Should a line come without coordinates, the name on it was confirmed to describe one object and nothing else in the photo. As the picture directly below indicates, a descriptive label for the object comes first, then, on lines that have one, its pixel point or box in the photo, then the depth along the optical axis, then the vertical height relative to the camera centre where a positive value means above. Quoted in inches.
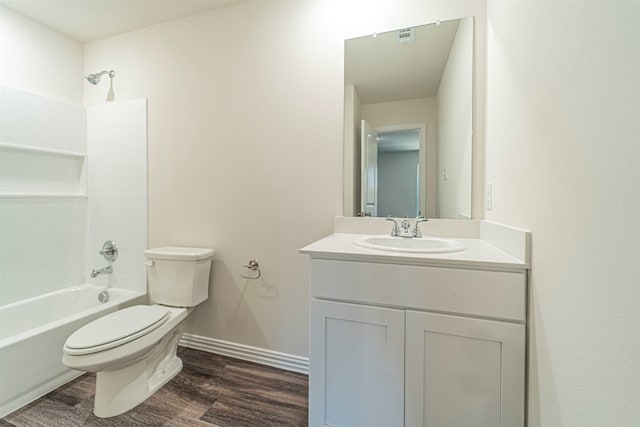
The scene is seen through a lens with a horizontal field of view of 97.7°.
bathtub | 57.0 -30.9
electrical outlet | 53.9 +2.9
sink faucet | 60.1 -4.1
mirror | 60.1 +20.2
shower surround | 77.4 +5.0
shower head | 87.3 +41.7
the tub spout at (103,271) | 83.0 -19.2
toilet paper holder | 74.1 -15.9
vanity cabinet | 39.0 -20.5
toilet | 52.6 -25.9
